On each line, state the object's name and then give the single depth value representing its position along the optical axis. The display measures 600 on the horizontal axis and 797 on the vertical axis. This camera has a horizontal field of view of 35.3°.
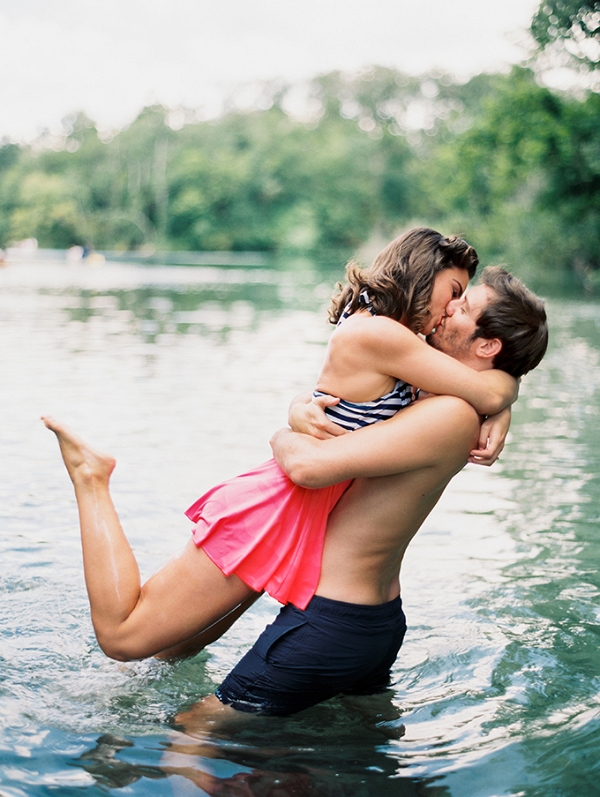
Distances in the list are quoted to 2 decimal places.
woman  3.08
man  3.04
